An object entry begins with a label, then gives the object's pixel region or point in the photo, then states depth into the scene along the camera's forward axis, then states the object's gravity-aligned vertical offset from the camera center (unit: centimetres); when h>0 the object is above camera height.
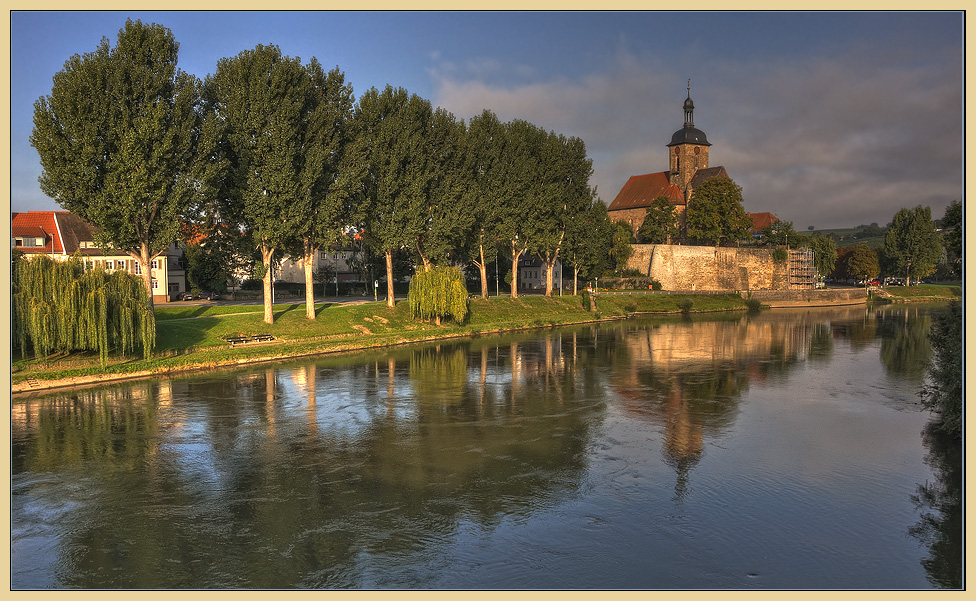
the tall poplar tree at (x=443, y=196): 5295 +710
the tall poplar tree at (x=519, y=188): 6123 +886
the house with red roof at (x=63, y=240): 5950 +441
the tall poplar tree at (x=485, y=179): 5856 +936
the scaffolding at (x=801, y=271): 9812 +124
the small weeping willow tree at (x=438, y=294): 4997 -77
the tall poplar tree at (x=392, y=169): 4872 +859
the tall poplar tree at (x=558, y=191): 6500 +909
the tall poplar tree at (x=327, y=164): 4247 +791
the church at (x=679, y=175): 11256 +1818
